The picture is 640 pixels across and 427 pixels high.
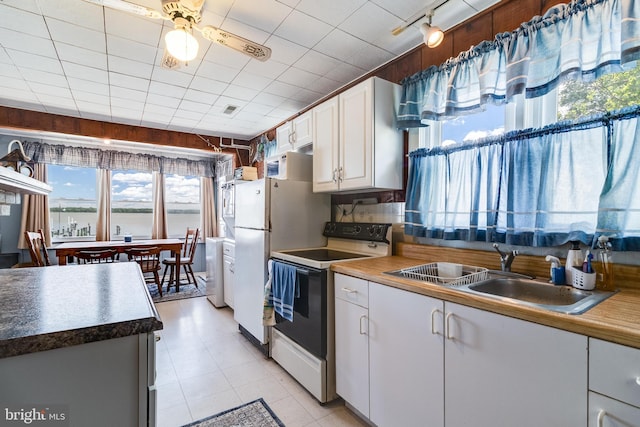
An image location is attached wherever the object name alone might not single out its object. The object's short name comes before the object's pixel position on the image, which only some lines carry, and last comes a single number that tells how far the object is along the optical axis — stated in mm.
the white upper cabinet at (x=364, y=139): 2106
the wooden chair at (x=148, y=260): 4238
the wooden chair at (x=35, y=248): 3422
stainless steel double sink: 1047
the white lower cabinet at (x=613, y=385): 803
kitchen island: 728
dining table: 3869
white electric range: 1886
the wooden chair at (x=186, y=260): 4613
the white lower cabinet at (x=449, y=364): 948
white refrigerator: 2506
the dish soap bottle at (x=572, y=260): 1306
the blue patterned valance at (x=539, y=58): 1294
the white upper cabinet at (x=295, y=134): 2738
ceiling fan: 1559
